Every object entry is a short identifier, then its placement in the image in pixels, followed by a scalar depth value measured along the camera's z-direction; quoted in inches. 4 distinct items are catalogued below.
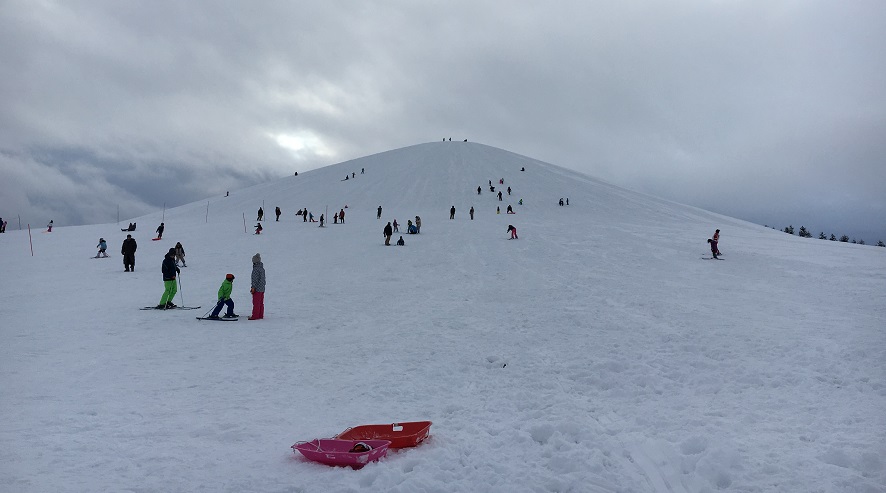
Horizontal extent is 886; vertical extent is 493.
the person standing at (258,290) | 515.5
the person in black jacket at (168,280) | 553.0
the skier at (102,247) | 965.8
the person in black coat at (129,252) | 802.8
